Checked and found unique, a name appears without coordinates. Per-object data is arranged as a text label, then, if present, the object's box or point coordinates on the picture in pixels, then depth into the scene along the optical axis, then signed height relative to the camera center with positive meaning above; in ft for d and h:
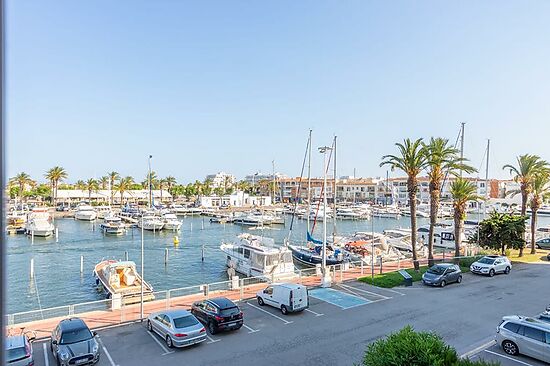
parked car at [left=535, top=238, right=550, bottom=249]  150.61 -21.26
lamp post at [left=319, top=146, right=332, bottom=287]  87.56 -17.11
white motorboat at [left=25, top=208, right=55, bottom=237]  222.28 -22.20
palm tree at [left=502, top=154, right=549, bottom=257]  134.51 +6.00
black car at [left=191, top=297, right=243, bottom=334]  57.98 -19.23
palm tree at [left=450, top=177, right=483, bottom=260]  114.83 -2.65
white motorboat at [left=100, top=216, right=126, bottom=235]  239.50 -25.07
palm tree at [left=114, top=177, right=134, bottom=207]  427.33 +1.05
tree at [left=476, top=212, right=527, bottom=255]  119.55 -13.56
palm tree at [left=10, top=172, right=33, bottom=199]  364.50 +5.24
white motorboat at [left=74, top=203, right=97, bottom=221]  314.96 -22.18
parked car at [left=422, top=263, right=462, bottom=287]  88.33 -19.85
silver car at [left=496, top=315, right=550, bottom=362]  47.88 -18.66
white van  67.41 -19.18
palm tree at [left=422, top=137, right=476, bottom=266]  102.17 +5.96
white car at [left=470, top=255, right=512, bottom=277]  99.75 -19.83
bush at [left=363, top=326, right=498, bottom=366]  31.22 -13.43
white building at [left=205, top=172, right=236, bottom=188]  553.23 +6.12
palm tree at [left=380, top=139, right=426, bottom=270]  100.94 +5.97
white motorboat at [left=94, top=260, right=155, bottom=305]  98.00 -24.53
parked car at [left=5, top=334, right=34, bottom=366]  43.21 -18.57
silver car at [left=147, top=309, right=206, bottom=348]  52.39 -19.26
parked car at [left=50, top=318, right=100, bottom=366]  46.96 -19.46
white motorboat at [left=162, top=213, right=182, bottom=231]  256.73 -24.12
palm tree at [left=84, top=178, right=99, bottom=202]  435.53 +0.95
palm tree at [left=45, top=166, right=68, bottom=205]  362.74 +10.99
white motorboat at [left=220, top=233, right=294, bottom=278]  116.16 -22.48
